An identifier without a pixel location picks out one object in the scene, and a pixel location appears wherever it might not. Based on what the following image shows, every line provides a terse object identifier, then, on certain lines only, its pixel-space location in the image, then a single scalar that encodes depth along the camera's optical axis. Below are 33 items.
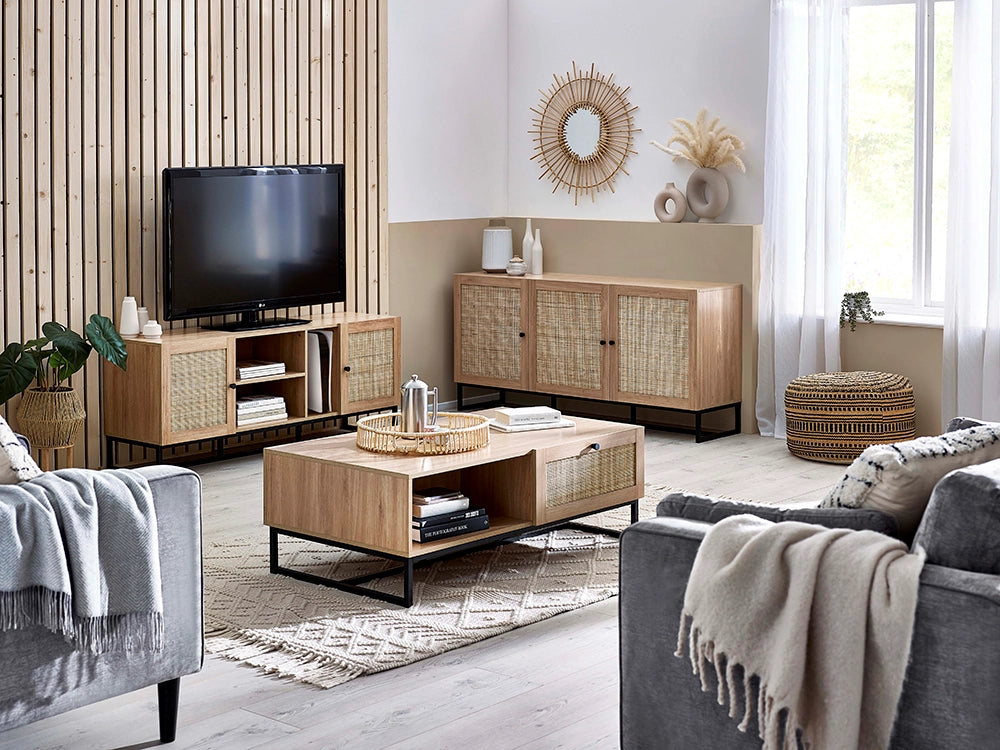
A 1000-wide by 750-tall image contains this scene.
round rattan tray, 4.36
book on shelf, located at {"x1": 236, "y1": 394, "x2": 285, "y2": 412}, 6.25
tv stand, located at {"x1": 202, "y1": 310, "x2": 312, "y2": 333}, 6.43
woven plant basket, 5.52
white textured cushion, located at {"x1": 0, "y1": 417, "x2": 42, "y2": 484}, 2.89
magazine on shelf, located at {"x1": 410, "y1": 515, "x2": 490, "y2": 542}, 4.17
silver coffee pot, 4.46
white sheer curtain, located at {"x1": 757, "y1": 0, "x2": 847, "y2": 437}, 6.75
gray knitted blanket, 2.68
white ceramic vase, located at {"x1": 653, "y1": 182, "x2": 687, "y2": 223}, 7.30
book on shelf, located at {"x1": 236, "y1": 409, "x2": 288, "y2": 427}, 6.25
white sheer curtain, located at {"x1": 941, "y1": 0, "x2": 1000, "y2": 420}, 6.28
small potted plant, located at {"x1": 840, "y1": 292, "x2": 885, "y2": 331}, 6.79
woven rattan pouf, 6.41
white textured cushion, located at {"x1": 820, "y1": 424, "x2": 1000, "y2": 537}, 2.62
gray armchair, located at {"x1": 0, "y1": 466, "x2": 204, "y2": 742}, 2.71
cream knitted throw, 2.29
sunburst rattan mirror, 7.66
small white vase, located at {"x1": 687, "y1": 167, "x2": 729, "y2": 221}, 7.18
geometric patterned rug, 3.72
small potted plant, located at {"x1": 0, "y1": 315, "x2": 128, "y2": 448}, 5.39
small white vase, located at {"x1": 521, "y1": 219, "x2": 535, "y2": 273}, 7.76
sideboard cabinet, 6.89
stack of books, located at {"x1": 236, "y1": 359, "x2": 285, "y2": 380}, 6.25
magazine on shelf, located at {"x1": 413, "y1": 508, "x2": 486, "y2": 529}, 4.17
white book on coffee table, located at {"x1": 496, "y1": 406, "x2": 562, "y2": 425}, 4.78
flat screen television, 6.10
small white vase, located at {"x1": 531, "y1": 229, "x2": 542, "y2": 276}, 7.71
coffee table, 4.11
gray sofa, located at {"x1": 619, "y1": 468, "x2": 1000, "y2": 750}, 2.25
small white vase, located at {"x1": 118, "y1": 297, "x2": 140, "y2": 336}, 5.98
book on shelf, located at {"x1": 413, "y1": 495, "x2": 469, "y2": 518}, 4.18
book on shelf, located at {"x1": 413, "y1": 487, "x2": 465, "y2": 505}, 4.21
